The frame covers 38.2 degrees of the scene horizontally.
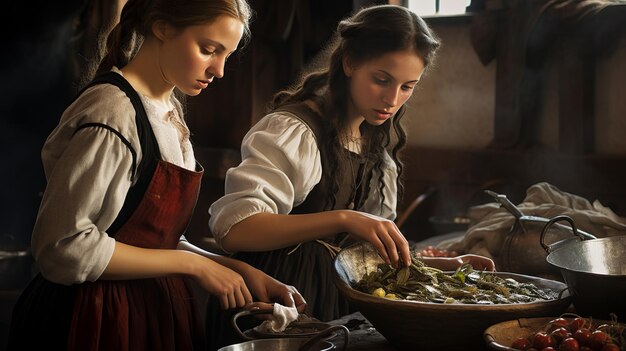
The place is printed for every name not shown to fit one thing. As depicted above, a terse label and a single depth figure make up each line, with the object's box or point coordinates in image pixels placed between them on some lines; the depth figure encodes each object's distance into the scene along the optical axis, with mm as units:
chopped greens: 2180
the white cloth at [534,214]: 4070
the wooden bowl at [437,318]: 1972
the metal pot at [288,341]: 1821
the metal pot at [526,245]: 3227
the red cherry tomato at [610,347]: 1776
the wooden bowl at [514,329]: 1878
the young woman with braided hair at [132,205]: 2115
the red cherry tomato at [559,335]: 1842
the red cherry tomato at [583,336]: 1819
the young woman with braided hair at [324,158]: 2693
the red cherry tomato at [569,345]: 1791
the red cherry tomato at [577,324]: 1895
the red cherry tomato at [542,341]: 1817
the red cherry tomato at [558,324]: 1912
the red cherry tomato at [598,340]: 1803
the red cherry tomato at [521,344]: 1844
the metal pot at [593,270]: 2020
